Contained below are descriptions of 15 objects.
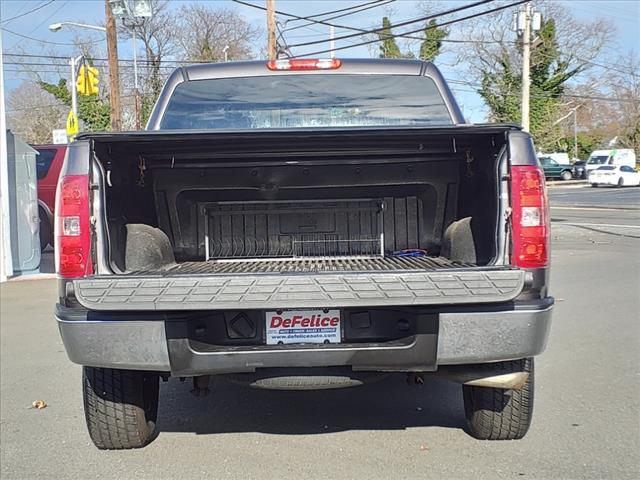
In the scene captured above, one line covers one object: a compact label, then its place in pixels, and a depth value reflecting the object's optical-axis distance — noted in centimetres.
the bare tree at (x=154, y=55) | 4597
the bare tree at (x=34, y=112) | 5159
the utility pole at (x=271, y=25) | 2478
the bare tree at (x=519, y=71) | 4653
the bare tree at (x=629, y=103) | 5591
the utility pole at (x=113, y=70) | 1728
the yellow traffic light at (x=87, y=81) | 2152
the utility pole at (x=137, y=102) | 2999
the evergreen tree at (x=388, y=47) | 4324
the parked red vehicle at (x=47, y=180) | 1420
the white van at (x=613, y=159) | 4705
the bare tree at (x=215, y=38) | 5038
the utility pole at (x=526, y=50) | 2664
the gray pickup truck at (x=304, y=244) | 322
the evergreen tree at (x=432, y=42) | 4342
